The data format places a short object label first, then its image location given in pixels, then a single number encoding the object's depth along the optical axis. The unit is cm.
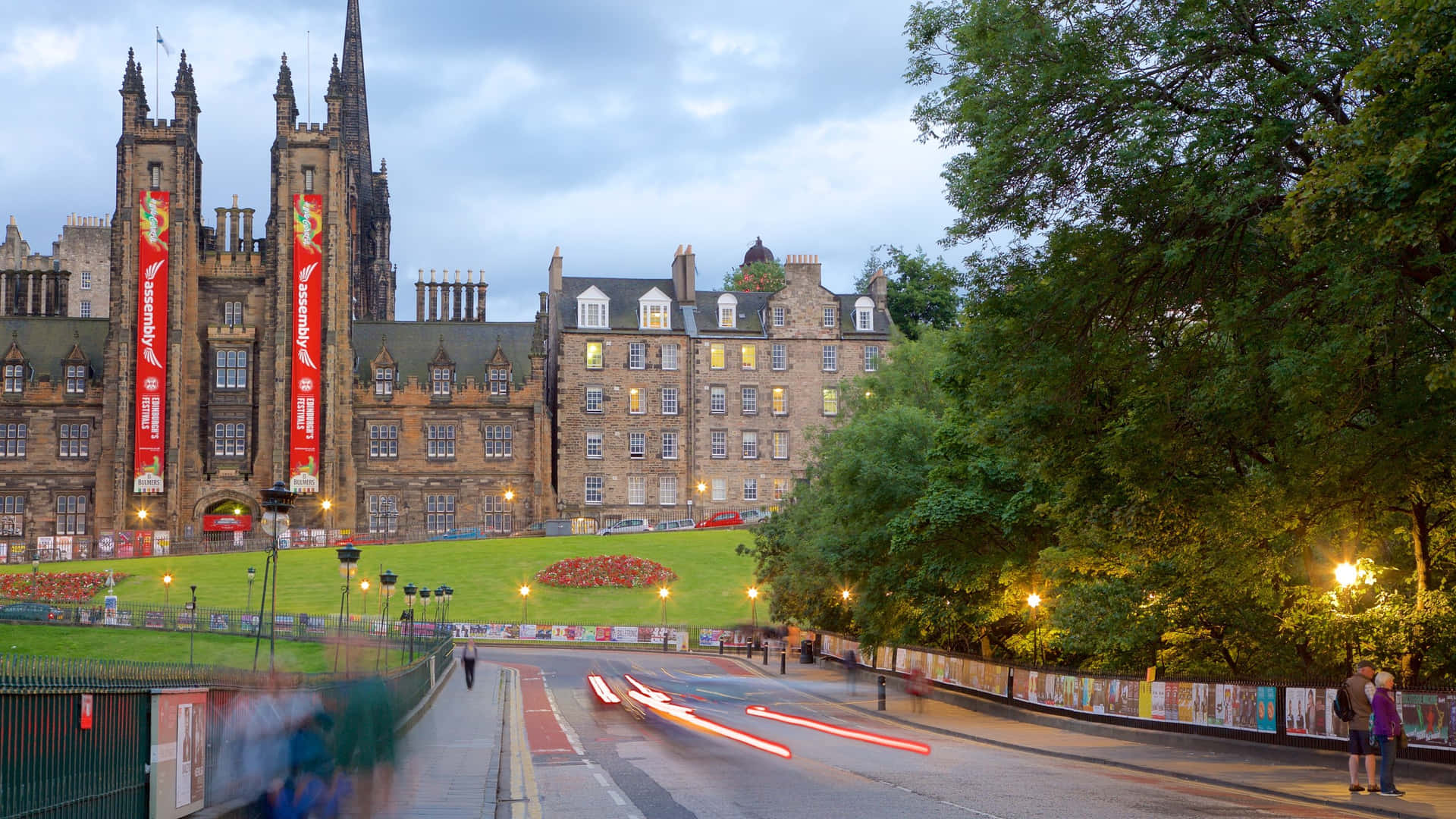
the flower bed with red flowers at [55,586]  6919
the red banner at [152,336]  8531
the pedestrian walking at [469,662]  4397
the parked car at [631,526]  9394
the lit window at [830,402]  10006
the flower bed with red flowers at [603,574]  7769
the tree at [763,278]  12625
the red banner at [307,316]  8712
